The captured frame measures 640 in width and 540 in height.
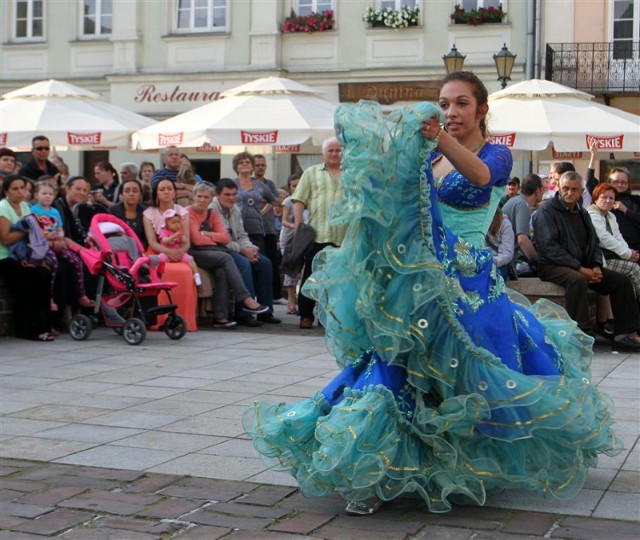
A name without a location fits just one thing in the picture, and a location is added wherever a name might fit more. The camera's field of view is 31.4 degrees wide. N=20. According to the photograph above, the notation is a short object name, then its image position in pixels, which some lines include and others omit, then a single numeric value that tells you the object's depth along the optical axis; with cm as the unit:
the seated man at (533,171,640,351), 1091
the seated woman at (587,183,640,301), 1145
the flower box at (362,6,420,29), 2520
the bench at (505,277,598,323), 1105
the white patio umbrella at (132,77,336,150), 1500
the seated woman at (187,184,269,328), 1248
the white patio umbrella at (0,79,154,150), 1596
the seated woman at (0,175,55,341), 1114
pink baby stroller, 1112
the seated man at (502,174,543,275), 1212
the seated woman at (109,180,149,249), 1238
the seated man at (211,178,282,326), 1277
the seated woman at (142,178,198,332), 1197
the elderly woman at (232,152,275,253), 1397
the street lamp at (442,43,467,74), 1752
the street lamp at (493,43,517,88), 1830
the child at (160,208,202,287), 1209
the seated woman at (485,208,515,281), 1112
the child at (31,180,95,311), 1156
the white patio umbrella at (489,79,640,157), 1441
